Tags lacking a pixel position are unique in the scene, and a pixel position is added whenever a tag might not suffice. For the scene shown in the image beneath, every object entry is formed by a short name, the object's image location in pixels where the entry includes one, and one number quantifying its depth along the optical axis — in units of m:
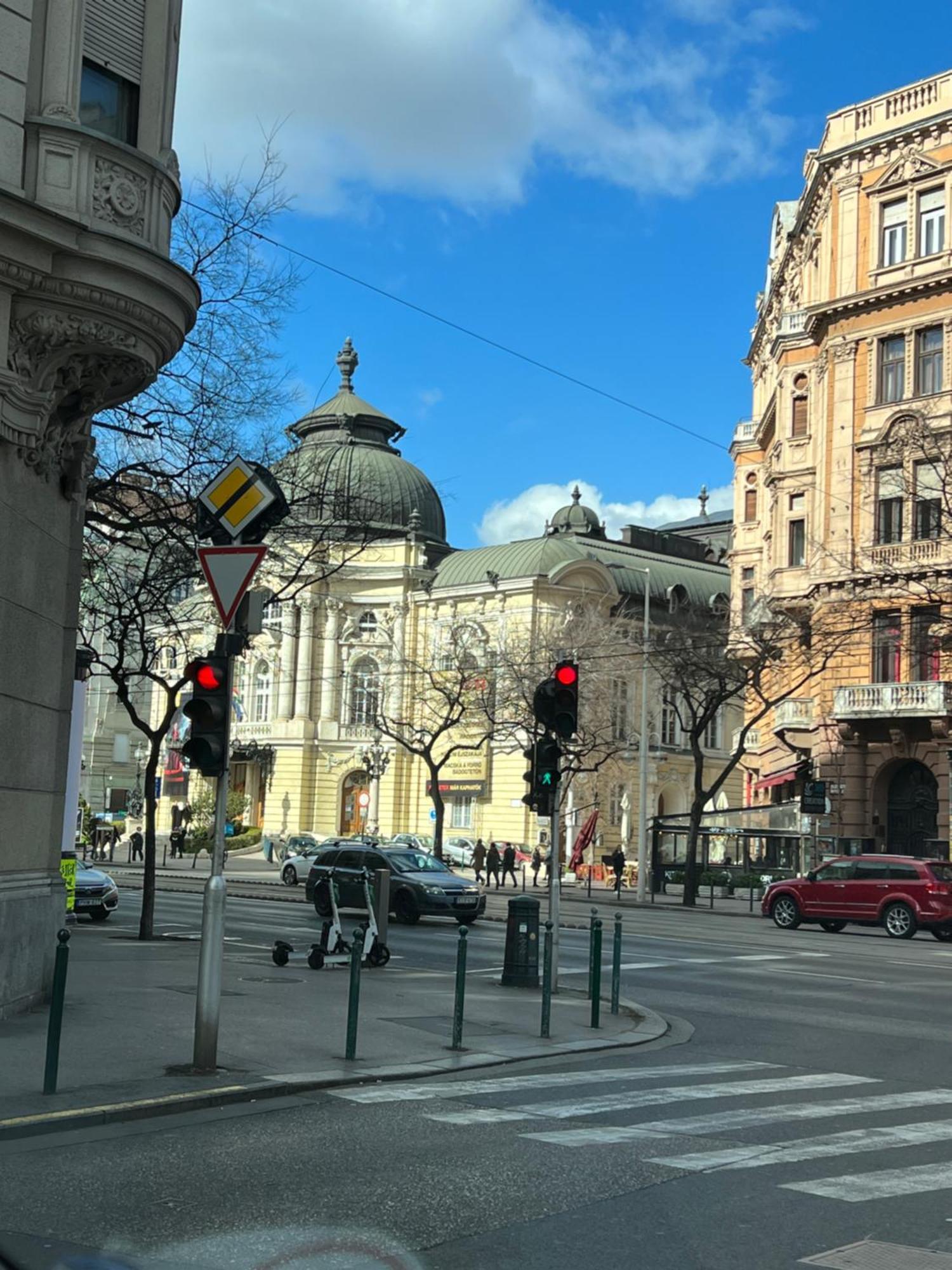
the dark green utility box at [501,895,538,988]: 17.56
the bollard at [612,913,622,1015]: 14.98
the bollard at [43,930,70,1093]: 9.34
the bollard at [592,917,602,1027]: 14.02
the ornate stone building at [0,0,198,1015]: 12.11
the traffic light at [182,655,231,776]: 10.48
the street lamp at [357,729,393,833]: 72.00
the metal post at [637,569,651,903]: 45.75
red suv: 30.33
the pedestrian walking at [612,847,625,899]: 48.67
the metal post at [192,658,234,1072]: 10.23
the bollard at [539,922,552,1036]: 13.28
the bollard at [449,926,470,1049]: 12.26
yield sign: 10.81
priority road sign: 11.02
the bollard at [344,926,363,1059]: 11.35
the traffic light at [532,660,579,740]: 16.70
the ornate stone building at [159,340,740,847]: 73.56
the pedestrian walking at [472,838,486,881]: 52.55
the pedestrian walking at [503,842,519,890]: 53.56
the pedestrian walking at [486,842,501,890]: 54.16
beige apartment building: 42.97
